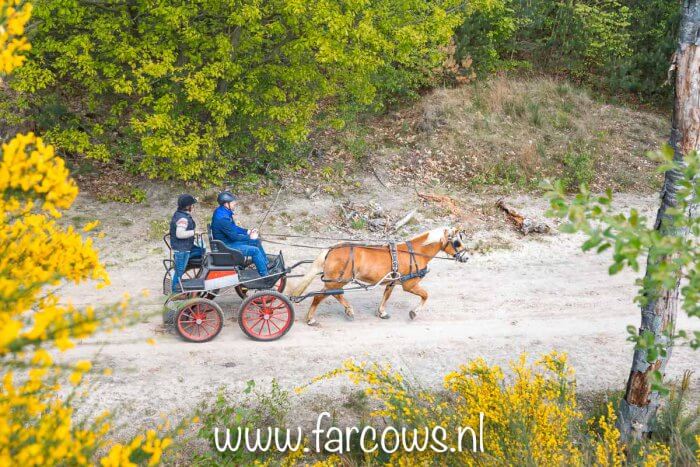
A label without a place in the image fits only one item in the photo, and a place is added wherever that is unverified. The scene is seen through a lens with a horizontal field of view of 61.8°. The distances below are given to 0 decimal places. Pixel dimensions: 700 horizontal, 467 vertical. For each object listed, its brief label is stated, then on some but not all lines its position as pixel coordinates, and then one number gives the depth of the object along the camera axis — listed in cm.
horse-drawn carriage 853
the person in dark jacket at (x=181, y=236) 858
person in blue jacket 882
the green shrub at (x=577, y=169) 1584
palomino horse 924
